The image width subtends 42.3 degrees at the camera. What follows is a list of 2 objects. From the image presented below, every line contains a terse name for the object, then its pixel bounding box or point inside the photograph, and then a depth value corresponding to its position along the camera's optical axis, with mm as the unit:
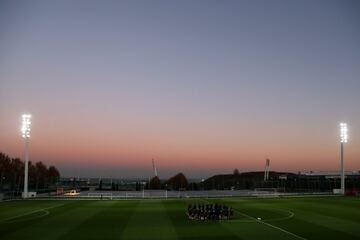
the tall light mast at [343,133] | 73294
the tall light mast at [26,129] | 64500
